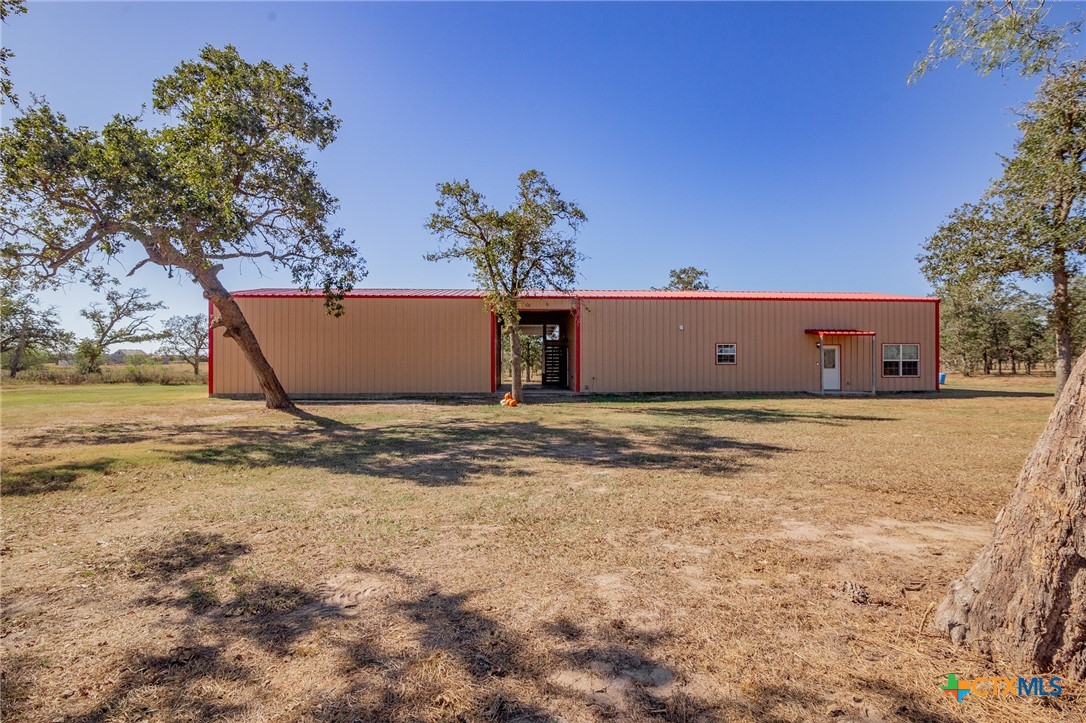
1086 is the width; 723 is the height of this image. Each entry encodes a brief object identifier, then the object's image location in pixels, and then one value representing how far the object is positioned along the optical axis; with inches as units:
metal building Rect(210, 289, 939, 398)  712.4
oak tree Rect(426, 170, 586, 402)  572.4
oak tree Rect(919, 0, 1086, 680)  86.3
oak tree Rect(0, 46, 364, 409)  354.3
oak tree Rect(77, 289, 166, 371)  1226.0
